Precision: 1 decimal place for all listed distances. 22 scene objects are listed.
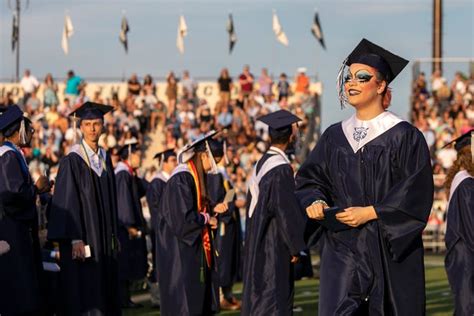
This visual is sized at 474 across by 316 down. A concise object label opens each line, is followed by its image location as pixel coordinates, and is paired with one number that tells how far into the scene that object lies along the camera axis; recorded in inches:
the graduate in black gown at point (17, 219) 422.9
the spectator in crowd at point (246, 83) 1309.1
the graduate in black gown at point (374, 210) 295.4
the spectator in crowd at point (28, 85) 1382.9
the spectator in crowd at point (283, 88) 1300.4
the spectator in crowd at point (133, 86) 1341.0
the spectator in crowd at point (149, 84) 1323.8
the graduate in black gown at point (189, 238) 473.1
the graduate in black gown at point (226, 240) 642.8
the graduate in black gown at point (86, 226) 444.8
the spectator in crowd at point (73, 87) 1348.4
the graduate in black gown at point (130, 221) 634.2
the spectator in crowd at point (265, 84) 1315.2
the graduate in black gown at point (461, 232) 423.8
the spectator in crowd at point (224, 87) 1325.0
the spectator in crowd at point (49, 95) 1333.7
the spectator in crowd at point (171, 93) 1314.0
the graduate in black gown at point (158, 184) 644.3
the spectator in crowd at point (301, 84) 1322.7
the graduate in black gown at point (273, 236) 454.0
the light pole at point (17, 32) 1662.0
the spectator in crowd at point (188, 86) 1337.4
